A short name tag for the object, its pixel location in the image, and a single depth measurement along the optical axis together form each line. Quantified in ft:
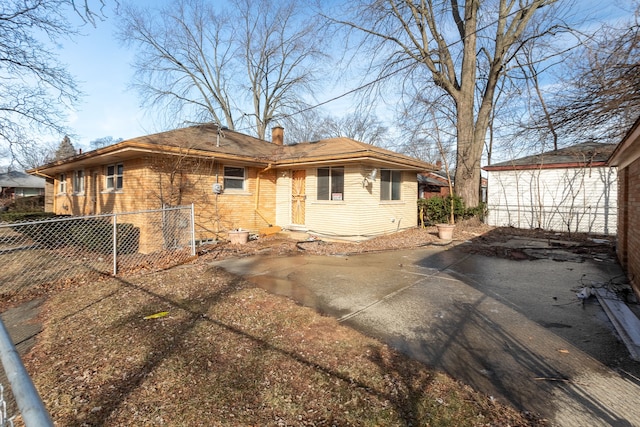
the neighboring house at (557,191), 41.91
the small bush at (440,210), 45.57
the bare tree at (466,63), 46.11
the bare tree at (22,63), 28.71
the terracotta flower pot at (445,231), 34.75
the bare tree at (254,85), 82.22
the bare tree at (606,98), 19.34
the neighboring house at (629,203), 15.79
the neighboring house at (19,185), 109.60
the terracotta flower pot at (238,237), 31.37
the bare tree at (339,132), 108.78
